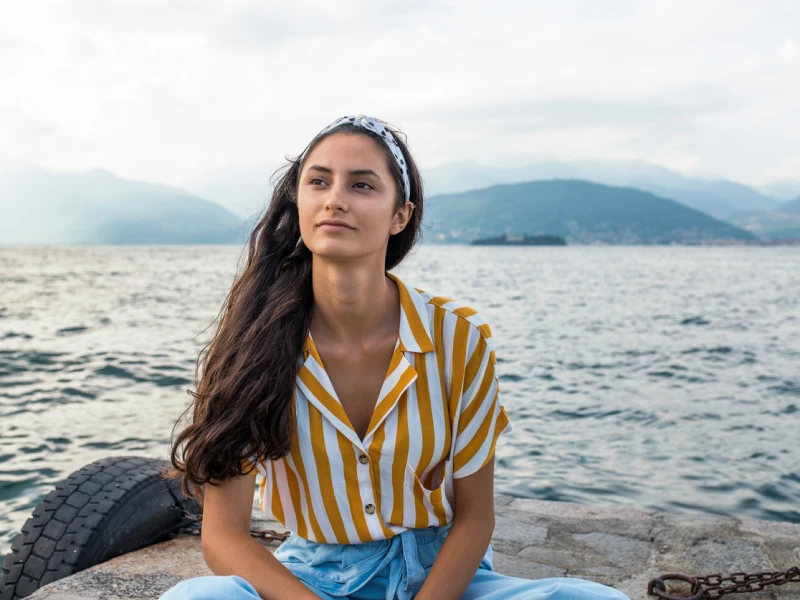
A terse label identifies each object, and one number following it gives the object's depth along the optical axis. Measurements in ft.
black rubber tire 12.45
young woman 7.87
